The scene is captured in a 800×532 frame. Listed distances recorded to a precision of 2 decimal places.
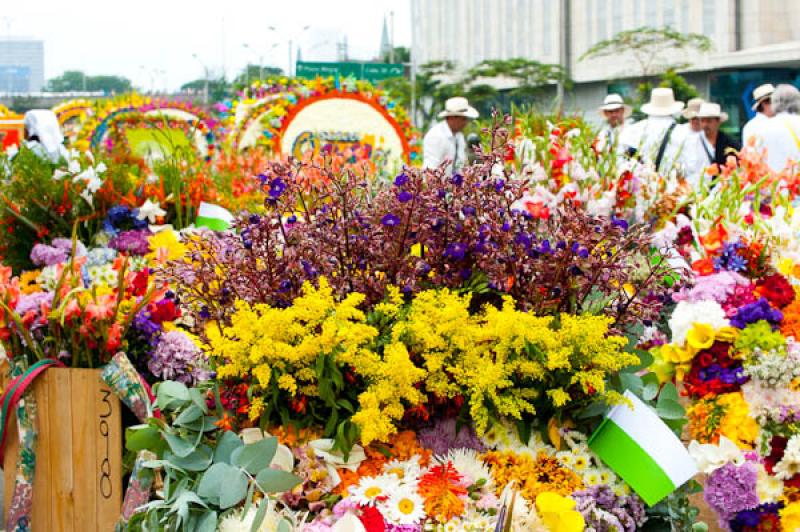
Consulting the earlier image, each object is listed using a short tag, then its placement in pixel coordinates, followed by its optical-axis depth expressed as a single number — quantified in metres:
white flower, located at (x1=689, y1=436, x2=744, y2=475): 3.07
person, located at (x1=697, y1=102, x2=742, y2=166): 8.99
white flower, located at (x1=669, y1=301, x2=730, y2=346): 3.24
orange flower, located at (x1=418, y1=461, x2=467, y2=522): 2.16
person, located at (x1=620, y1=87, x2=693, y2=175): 7.89
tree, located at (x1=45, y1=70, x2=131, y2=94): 95.31
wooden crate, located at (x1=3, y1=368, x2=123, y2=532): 2.86
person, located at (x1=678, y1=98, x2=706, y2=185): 7.92
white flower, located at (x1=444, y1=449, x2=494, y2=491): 2.25
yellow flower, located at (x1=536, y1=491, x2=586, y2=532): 2.11
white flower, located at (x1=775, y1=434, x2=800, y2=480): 3.04
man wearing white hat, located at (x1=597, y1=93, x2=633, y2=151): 10.36
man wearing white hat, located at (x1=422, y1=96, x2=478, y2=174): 9.16
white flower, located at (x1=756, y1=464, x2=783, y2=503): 3.06
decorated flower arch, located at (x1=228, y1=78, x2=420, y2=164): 12.68
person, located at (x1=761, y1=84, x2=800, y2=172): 7.62
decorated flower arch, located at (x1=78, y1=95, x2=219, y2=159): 15.82
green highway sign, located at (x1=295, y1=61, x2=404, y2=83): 25.59
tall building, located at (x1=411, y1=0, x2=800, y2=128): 36.06
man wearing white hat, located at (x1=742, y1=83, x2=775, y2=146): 8.06
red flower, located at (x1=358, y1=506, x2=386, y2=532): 2.12
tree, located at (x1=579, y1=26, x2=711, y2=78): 37.34
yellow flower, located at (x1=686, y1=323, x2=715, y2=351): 3.22
